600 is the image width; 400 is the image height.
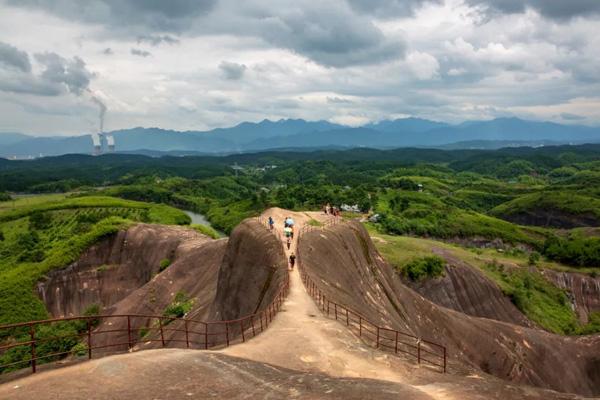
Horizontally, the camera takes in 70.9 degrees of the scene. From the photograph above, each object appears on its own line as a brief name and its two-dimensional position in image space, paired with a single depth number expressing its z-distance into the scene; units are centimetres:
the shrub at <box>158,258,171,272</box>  7325
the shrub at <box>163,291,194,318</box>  4678
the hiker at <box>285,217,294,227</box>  3988
